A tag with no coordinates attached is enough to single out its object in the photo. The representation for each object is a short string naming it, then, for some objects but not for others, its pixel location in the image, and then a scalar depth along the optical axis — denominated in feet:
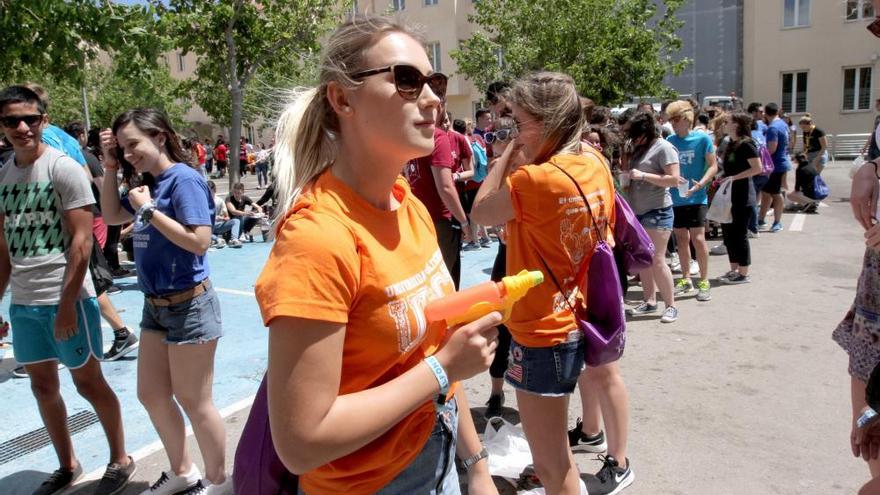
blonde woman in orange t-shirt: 4.15
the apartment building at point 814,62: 85.30
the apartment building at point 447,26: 102.63
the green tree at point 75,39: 15.89
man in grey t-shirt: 10.62
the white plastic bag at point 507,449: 11.13
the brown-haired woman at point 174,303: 9.80
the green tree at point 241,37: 45.50
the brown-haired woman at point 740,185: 23.76
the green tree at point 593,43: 58.54
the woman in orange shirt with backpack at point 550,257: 8.50
